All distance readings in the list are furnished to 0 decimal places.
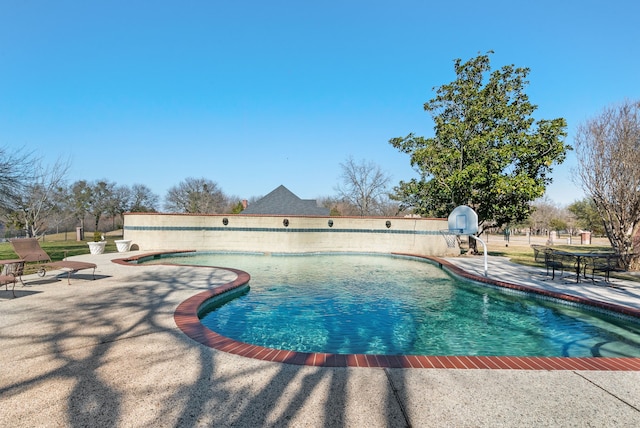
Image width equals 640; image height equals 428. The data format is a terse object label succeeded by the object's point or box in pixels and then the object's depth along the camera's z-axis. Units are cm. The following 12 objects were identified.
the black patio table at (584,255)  884
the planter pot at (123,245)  1643
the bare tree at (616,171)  1191
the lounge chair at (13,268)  730
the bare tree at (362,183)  4550
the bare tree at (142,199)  5686
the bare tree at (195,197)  6018
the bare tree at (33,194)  1462
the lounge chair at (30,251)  936
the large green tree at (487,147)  1613
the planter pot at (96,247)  1479
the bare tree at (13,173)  1342
